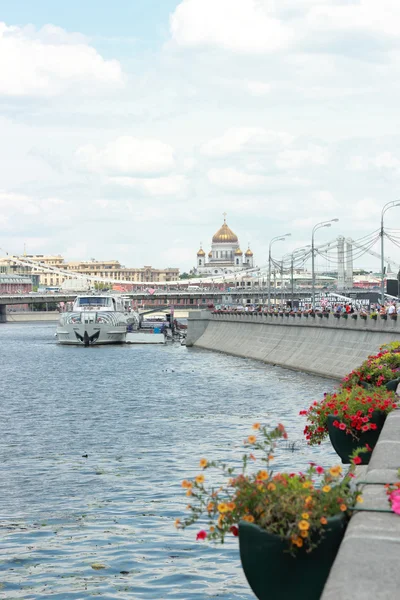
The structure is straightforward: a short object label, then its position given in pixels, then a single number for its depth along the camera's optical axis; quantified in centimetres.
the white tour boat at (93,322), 10144
